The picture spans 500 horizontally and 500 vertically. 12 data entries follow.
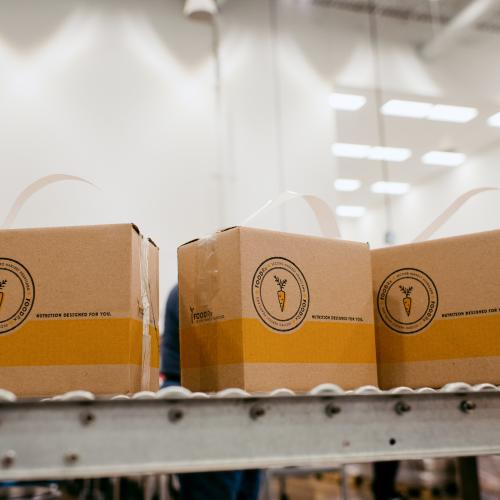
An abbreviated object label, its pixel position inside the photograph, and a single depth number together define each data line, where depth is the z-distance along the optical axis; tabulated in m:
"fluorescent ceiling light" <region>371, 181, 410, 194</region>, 5.05
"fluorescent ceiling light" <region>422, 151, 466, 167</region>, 4.85
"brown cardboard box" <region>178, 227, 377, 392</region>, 0.75
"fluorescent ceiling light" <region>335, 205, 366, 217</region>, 5.76
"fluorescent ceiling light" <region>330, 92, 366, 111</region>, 3.69
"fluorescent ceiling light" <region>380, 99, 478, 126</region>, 3.81
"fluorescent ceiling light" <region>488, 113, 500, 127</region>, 4.20
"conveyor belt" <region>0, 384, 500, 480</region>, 0.52
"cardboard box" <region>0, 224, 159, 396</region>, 0.72
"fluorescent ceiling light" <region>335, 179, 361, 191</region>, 5.26
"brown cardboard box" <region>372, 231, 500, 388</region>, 0.82
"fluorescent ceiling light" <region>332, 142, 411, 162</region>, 4.14
